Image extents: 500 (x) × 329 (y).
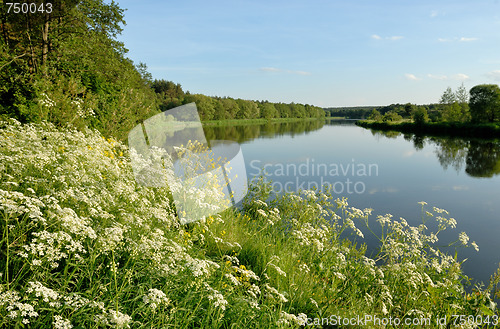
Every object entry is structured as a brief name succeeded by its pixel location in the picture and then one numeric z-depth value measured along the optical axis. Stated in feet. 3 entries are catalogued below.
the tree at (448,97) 197.47
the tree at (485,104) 151.36
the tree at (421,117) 191.21
